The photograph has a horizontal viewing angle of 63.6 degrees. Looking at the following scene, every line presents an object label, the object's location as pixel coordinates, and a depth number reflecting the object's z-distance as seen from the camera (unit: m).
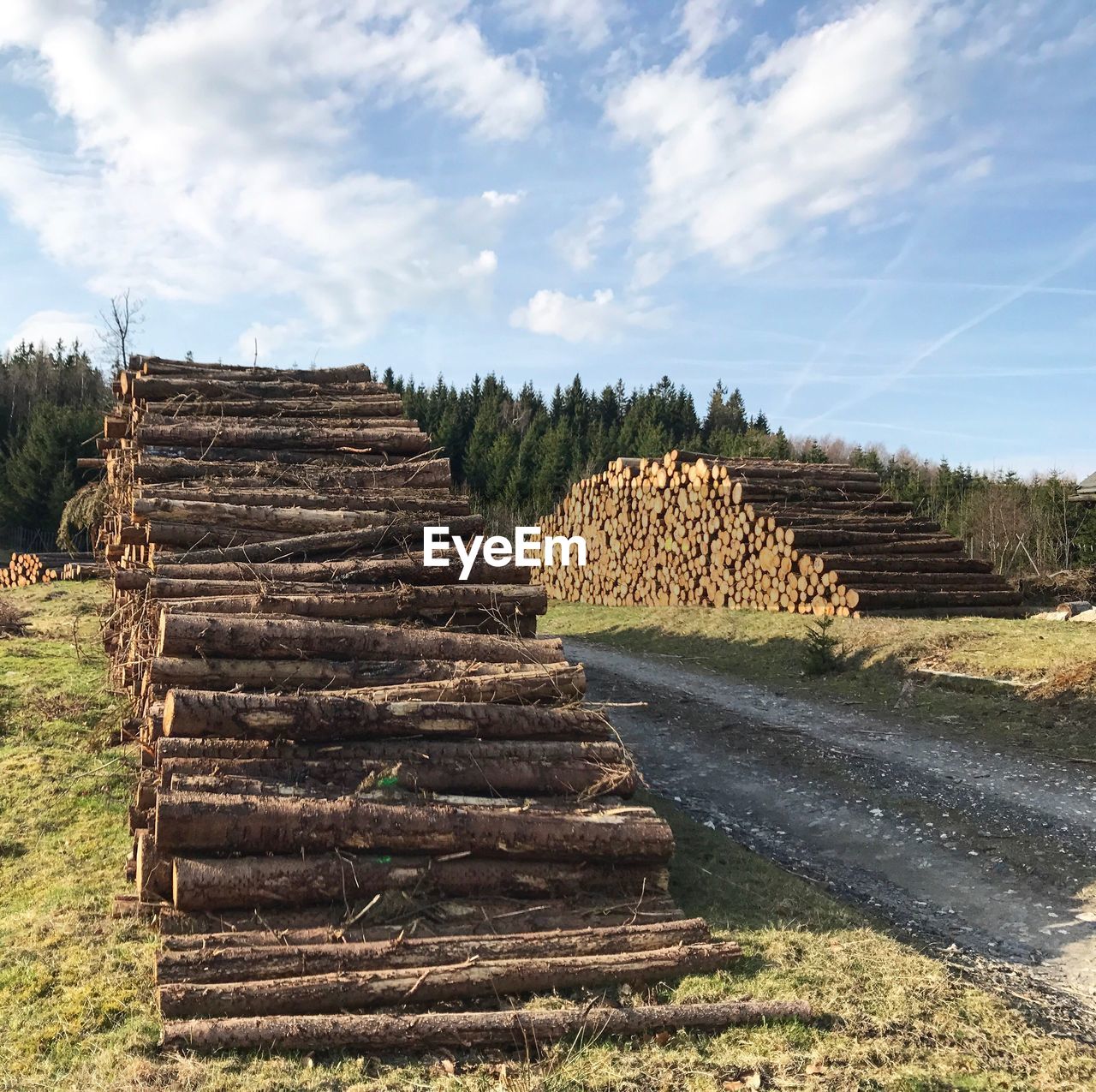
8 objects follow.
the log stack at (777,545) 16.03
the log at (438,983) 4.17
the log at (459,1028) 3.94
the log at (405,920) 4.62
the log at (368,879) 4.79
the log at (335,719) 5.48
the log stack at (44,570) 23.72
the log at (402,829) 4.89
